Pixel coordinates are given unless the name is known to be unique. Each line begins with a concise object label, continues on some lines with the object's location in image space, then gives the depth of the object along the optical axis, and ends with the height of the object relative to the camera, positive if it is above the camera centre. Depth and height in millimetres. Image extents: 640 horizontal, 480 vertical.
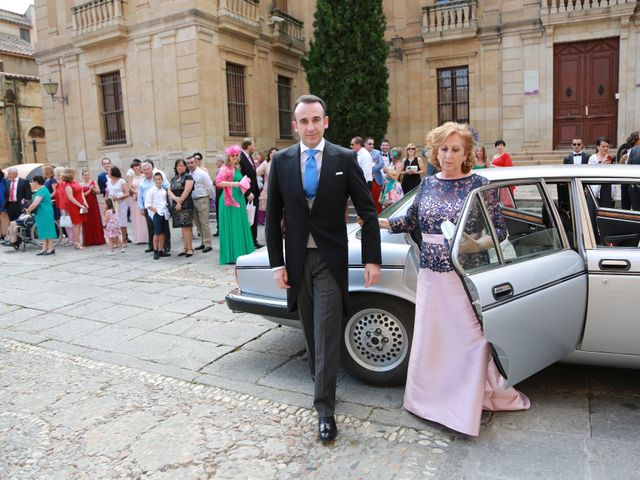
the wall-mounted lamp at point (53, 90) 20734 +3130
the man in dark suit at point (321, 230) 3451 -419
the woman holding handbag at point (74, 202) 11891 -625
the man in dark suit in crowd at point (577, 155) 11156 -22
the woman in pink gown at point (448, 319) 3320 -972
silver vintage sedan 3316 -805
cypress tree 17625 +3134
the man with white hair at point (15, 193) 14047 -441
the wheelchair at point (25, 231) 12328 -1269
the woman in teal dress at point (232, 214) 9375 -800
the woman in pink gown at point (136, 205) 11667 -739
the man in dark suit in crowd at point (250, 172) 10148 -99
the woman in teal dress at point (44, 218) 11594 -915
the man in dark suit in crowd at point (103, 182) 13945 -251
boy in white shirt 10234 -733
